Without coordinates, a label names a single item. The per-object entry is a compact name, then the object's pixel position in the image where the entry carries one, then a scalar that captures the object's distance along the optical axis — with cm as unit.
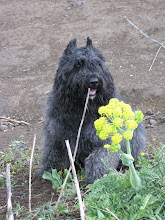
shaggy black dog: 379
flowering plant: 193
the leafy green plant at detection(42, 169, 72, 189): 389
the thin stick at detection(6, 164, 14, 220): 160
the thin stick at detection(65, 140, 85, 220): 159
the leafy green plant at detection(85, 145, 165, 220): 207
